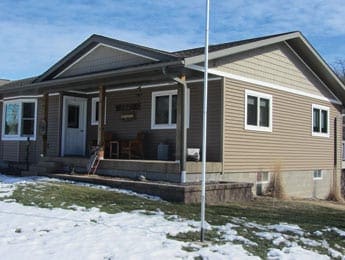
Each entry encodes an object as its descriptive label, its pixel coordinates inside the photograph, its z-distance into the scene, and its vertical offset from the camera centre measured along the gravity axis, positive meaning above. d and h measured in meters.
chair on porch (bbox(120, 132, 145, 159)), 17.02 +0.25
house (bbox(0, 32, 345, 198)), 14.77 +1.57
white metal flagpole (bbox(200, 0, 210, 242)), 7.61 +0.55
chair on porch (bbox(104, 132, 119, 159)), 17.91 +0.29
